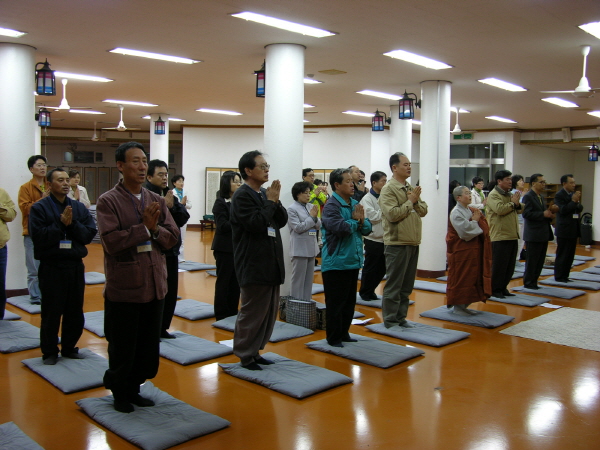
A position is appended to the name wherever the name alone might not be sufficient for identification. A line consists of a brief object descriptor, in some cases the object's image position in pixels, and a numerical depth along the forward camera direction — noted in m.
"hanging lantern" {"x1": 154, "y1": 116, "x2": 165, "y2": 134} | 13.44
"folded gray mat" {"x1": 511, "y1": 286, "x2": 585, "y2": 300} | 7.40
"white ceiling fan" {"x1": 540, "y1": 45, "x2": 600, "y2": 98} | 6.71
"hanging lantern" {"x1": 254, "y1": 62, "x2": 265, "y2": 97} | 6.88
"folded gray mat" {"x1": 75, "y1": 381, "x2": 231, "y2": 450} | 3.02
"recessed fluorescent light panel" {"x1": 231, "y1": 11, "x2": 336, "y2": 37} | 5.70
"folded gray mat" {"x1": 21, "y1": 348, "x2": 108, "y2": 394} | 3.80
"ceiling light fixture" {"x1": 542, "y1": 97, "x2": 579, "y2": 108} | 10.89
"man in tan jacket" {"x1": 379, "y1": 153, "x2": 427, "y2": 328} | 5.21
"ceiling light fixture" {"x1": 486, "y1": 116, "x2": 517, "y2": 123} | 13.61
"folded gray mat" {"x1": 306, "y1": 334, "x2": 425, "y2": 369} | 4.45
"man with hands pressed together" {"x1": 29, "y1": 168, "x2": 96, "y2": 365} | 4.11
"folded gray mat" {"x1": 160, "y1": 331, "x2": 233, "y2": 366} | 4.42
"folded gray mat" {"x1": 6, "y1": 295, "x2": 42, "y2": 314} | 6.01
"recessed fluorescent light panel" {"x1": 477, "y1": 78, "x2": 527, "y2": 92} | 9.12
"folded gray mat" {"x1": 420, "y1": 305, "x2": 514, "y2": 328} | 5.78
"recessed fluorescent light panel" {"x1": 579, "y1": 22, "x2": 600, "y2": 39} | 5.81
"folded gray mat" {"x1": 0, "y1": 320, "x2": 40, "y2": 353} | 4.65
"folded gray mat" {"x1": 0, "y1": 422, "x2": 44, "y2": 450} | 2.89
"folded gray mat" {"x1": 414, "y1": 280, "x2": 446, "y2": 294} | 7.74
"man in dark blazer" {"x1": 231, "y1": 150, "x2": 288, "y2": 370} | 3.93
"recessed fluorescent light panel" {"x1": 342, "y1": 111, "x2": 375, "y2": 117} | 13.00
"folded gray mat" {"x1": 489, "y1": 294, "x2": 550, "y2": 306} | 6.84
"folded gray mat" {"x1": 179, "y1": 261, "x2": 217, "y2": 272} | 9.26
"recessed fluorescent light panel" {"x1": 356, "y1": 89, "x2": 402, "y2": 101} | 10.30
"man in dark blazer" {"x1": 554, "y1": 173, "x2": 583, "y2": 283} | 8.29
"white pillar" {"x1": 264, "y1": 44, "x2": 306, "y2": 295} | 6.39
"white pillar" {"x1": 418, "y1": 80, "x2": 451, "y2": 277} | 8.96
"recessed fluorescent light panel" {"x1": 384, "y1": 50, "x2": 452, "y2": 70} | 7.33
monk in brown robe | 5.78
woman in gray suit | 5.85
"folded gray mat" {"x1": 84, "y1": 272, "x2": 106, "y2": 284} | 7.74
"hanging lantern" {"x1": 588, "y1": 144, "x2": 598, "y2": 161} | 14.44
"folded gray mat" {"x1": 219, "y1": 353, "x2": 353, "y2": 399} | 3.78
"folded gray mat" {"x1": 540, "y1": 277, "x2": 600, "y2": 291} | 8.08
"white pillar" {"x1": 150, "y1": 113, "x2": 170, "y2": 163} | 13.91
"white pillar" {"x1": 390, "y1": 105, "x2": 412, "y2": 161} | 11.37
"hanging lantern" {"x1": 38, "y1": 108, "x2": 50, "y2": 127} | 10.88
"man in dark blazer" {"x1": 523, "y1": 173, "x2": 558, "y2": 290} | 7.50
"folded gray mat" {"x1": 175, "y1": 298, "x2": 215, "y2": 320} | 5.88
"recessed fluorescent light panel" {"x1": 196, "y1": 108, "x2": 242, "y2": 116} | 13.26
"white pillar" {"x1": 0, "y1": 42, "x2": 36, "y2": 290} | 6.68
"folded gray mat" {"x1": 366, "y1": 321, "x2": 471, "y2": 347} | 5.06
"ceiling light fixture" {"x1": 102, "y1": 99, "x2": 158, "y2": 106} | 12.08
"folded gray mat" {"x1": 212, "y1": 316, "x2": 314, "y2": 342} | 5.13
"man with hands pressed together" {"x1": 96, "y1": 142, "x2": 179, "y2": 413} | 3.11
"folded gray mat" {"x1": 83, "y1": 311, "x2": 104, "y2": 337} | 5.21
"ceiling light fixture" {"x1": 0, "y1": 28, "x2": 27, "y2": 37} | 6.28
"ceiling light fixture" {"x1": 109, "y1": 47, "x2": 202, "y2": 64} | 7.32
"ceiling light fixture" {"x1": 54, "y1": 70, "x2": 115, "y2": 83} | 9.01
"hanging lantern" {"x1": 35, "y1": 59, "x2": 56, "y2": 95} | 7.09
